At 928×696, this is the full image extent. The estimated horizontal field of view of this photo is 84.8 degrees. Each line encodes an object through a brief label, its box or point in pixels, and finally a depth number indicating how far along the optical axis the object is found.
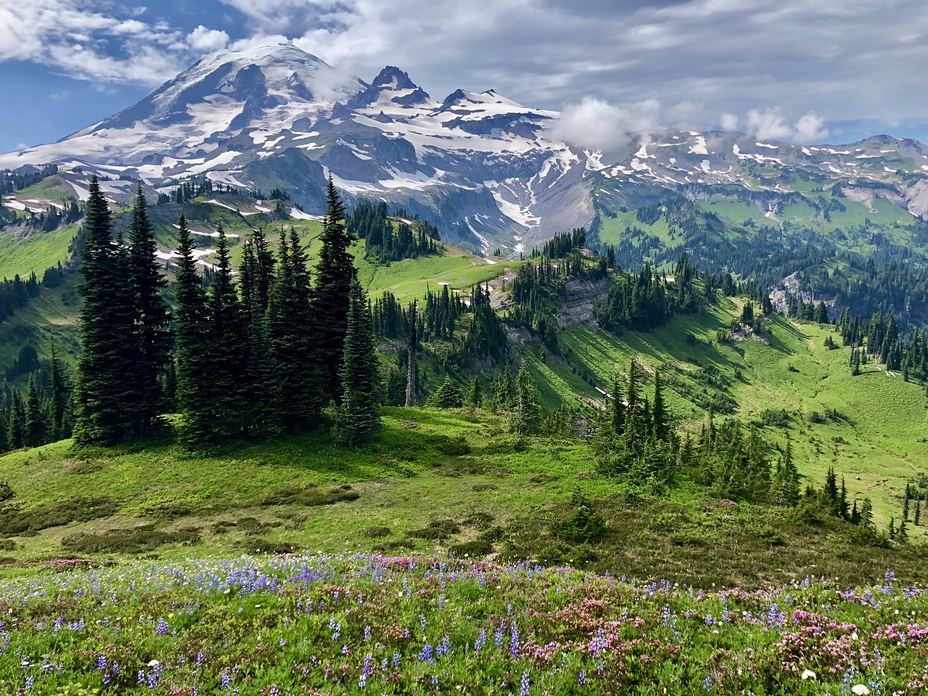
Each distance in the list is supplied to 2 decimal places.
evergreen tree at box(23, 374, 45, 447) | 85.56
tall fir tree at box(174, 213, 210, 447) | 47.22
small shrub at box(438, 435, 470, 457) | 47.03
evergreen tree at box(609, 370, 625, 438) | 47.08
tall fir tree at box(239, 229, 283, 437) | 48.56
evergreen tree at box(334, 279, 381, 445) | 47.19
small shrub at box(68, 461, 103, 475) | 43.16
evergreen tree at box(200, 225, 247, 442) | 47.69
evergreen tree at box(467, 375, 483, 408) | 93.28
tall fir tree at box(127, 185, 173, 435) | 50.88
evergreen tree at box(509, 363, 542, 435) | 50.22
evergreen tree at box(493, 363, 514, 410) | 87.54
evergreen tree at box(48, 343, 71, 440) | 78.62
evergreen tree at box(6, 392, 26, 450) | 87.38
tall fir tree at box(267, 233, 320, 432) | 49.53
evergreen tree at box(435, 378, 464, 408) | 87.38
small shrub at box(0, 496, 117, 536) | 32.88
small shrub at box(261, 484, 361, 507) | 35.22
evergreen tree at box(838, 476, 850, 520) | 41.81
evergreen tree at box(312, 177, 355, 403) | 52.94
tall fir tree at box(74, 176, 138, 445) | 48.84
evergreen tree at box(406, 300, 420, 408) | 69.45
